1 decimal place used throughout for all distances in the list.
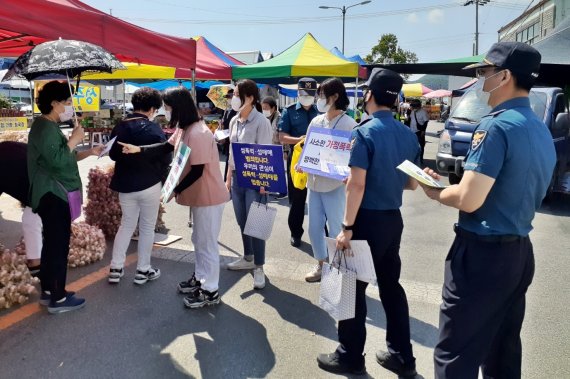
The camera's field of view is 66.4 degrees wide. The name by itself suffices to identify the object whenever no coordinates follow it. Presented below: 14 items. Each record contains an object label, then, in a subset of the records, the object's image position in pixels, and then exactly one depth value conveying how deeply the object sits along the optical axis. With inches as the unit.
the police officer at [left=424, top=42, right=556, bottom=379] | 72.0
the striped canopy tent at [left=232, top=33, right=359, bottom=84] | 296.5
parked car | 299.3
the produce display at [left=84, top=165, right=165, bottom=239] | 199.3
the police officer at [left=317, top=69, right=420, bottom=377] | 97.0
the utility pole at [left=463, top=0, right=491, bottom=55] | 1514.5
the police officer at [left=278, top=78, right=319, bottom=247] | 199.0
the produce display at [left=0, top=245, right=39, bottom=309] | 137.9
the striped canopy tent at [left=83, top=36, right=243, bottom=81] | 319.3
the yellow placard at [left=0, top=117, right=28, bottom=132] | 249.4
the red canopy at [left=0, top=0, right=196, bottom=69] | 125.0
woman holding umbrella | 127.6
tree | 1488.7
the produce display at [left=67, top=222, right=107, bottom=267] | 173.8
